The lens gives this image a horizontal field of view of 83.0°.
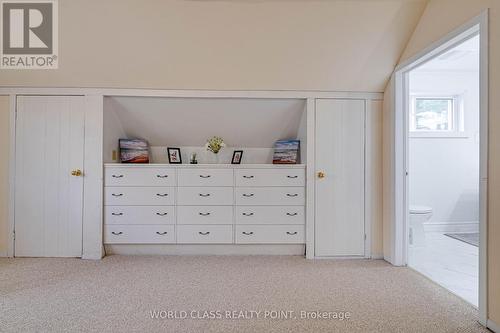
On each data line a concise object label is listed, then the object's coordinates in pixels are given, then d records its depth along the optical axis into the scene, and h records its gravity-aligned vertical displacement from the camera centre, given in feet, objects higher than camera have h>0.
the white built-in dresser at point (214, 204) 9.85 -1.35
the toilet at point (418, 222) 10.95 -2.20
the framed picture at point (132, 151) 10.70 +0.55
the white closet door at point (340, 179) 9.74 -0.44
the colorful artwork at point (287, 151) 10.79 +0.58
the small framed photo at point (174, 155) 11.07 +0.40
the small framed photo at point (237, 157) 11.28 +0.36
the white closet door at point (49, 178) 9.61 -0.44
